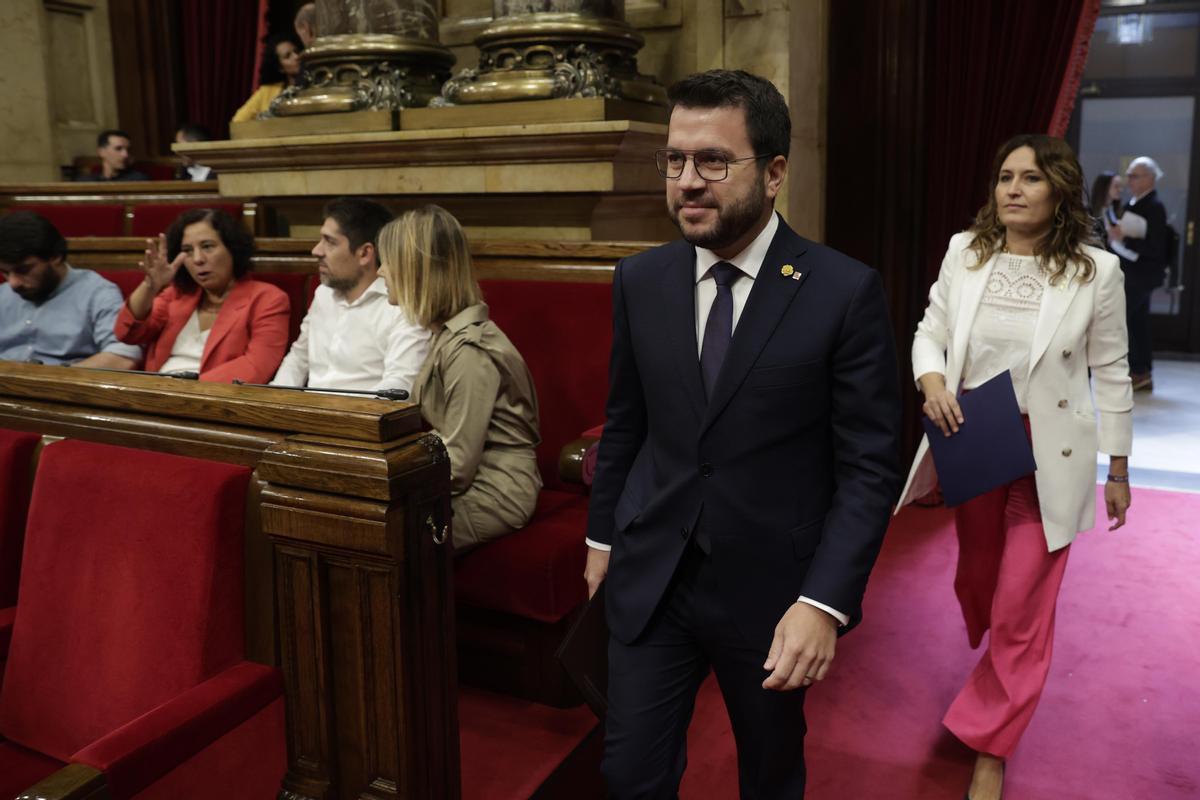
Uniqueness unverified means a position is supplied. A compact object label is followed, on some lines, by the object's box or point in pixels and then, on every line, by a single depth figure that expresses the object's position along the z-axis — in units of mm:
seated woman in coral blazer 3717
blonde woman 2688
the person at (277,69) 6469
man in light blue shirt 3947
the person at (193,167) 7305
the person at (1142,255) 7770
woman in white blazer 2506
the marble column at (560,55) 3895
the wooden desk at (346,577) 1768
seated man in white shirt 3275
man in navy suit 1593
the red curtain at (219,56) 8680
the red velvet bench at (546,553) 2711
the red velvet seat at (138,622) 1799
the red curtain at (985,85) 4195
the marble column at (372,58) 4316
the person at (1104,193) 7973
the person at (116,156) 7516
